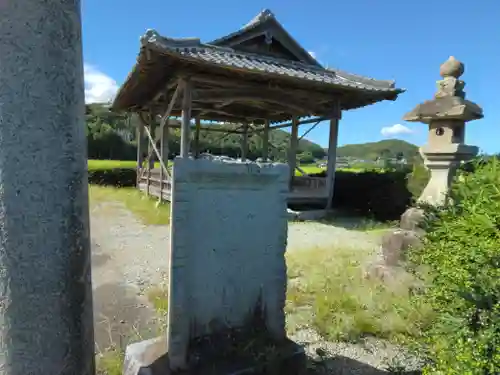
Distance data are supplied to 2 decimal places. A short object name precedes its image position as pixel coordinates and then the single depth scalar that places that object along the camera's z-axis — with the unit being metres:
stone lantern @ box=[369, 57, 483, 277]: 3.73
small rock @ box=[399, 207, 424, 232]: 3.89
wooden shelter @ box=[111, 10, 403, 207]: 6.86
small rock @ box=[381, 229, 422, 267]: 3.85
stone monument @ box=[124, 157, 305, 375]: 2.03
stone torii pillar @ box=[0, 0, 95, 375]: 1.17
